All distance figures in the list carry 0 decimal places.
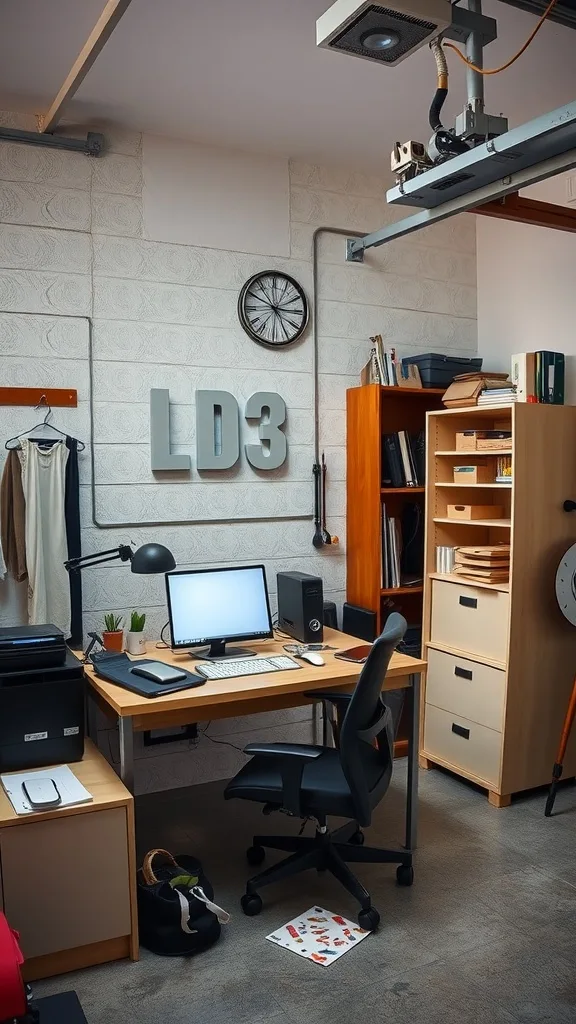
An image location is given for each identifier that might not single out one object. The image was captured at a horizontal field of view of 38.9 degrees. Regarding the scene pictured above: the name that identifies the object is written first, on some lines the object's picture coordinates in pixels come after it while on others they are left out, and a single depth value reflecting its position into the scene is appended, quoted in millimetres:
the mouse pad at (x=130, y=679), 2842
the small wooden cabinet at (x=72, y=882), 2395
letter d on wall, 3902
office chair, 2631
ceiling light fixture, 2149
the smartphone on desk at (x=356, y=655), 3303
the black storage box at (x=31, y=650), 2713
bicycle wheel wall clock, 4031
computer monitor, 3346
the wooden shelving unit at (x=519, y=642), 3662
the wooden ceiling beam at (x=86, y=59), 2449
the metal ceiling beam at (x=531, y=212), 3287
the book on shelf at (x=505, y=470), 3758
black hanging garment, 3555
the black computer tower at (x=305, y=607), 3623
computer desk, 2742
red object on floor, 1591
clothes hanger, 3531
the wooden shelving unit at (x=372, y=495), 4125
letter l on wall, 3793
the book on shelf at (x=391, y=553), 4215
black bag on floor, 2574
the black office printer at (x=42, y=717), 2672
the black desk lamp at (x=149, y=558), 3086
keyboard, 3084
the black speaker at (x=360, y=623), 4125
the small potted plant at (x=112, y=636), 3447
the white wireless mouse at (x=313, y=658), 3234
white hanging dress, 3436
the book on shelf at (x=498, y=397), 3824
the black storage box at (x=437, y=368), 4242
